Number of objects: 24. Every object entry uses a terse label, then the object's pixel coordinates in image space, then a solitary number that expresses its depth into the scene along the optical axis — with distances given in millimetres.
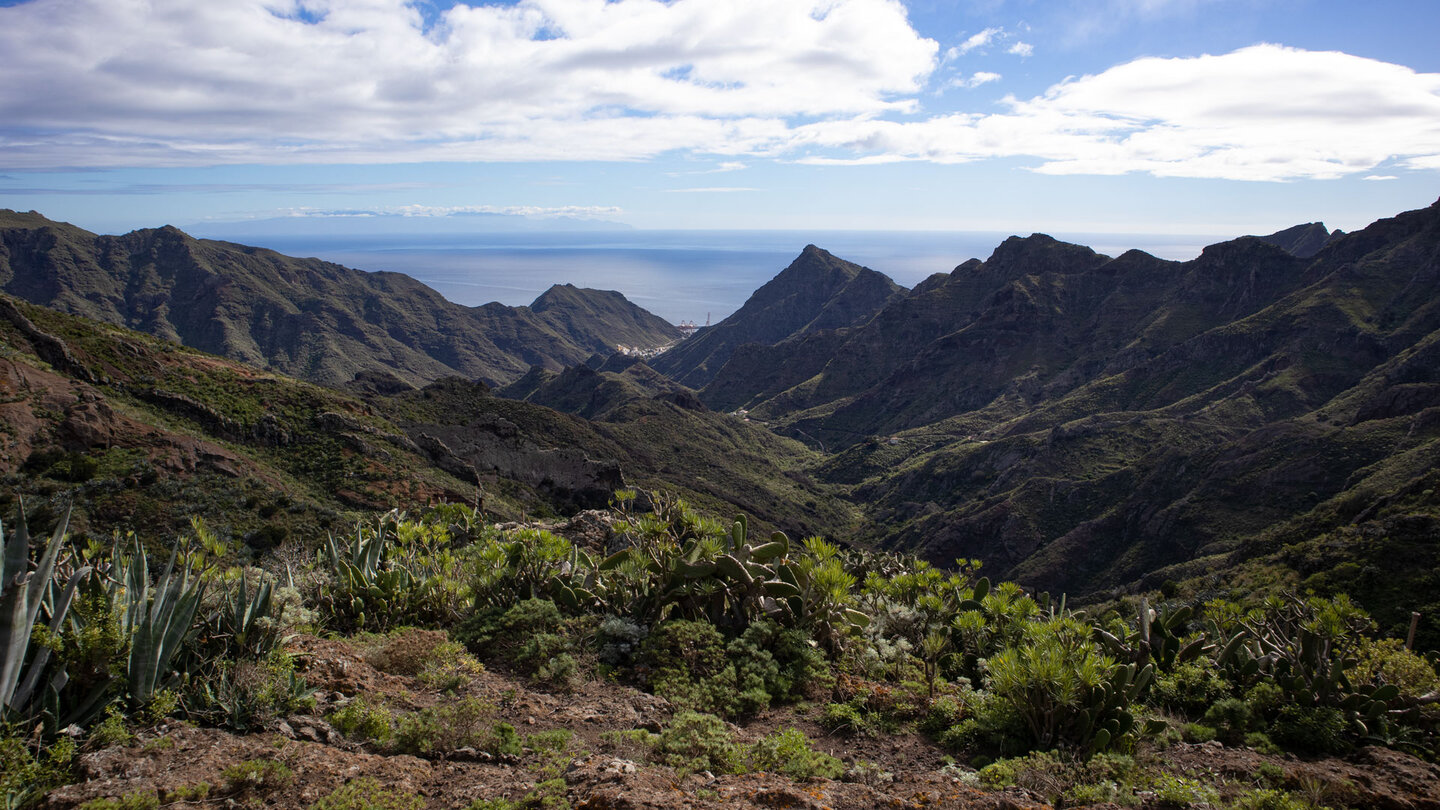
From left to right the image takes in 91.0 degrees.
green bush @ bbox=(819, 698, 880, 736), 7447
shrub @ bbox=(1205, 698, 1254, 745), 7344
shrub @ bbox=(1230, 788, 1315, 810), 5223
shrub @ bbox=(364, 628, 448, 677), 7727
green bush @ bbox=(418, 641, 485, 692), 7500
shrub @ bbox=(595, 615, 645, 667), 8727
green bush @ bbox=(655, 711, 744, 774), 6070
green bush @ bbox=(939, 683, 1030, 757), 6773
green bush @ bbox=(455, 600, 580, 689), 8125
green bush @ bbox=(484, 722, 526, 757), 6148
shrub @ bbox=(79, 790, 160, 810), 4340
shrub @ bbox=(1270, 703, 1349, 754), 6832
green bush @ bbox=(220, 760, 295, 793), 4859
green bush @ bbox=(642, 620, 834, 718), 7805
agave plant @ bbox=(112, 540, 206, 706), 5473
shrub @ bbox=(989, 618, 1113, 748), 6301
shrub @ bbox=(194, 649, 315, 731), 5754
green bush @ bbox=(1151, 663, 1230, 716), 8062
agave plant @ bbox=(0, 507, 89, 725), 4707
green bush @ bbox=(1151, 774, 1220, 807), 5438
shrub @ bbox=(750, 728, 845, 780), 6078
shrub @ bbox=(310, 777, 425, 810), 4797
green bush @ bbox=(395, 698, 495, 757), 6016
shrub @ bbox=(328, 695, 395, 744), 6082
